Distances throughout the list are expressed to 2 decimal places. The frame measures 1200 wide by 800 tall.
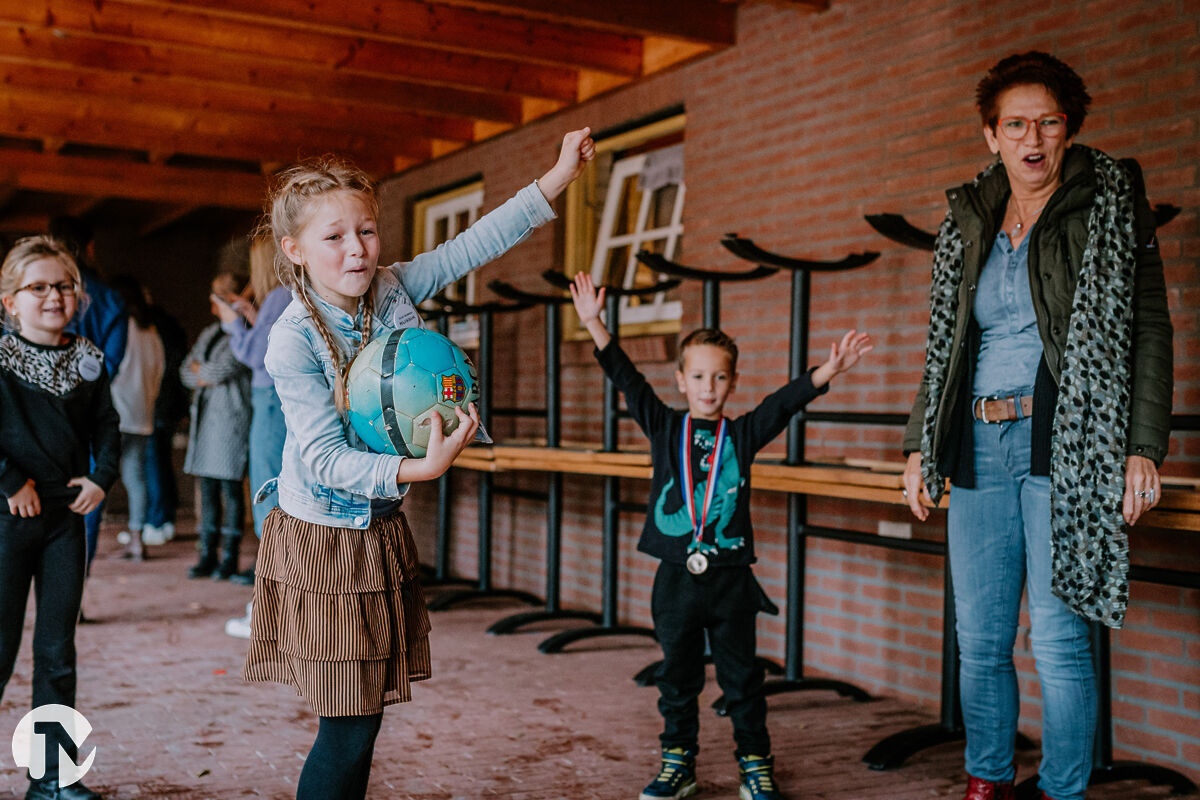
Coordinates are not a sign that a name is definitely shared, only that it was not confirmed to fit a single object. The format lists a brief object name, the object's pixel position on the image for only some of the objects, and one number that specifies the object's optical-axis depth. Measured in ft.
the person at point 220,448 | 20.47
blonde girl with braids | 5.87
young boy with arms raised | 9.09
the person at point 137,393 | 21.11
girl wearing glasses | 8.49
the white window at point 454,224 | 22.45
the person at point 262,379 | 14.74
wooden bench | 8.37
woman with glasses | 7.30
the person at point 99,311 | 14.52
